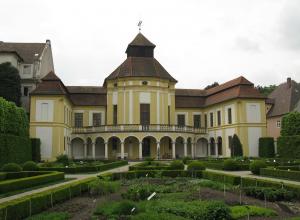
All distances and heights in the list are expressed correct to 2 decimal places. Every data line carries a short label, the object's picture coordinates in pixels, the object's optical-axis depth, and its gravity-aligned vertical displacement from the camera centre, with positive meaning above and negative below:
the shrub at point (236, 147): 31.61 -1.76
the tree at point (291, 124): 28.10 +0.84
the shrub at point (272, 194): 10.18 -2.42
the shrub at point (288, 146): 26.96 -1.47
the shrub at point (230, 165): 20.29 -2.52
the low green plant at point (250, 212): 7.94 -2.47
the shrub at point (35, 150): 28.99 -1.77
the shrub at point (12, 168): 17.37 -2.24
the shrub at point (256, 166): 17.84 -2.31
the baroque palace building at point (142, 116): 31.22 +2.38
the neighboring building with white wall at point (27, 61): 35.31 +10.42
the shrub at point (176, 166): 19.17 -2.42
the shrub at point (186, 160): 26.93 -2.81
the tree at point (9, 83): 33.01 +6.50
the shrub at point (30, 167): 18.71 -2.35
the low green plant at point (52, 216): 7.67 -2.47
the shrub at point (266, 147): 30.69 -1.75
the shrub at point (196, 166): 18.39 -2.35
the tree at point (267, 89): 57.97 +9.86
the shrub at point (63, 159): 24.99 -2.44
